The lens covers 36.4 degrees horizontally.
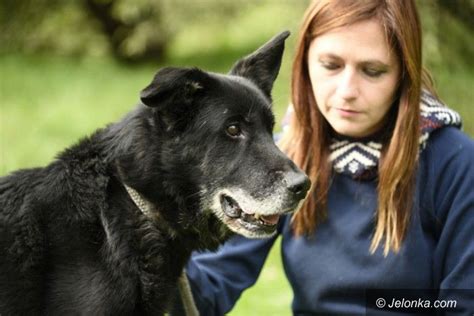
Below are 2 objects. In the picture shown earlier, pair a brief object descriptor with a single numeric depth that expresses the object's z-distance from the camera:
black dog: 2.55
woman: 3.05
